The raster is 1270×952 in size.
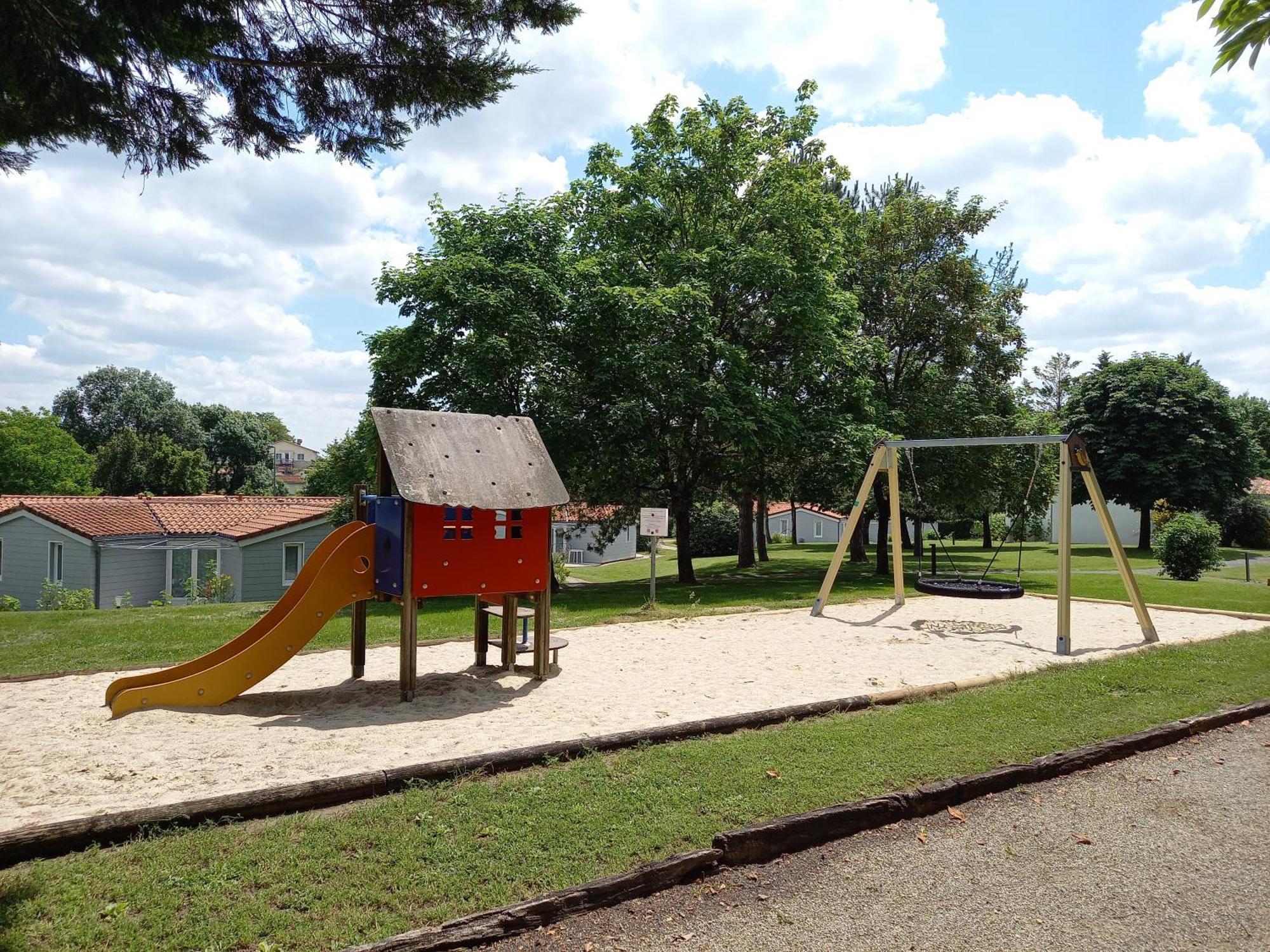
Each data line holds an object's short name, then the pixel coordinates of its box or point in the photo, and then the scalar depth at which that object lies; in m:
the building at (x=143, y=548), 24.41
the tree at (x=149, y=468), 56.88
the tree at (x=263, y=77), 4.29
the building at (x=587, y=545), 45.38
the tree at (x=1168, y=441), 38.50
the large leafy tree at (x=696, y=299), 19.70
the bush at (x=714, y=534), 45.72
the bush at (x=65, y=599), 20.16
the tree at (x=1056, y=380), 64.06
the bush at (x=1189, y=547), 21.50
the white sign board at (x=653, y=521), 14.05
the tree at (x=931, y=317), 24.52
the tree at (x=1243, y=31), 2.16
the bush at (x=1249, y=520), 41.50
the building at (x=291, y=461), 92.88
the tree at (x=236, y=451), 70.56
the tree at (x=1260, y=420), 59.01
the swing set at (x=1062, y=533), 10.82
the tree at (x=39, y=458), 52.94
